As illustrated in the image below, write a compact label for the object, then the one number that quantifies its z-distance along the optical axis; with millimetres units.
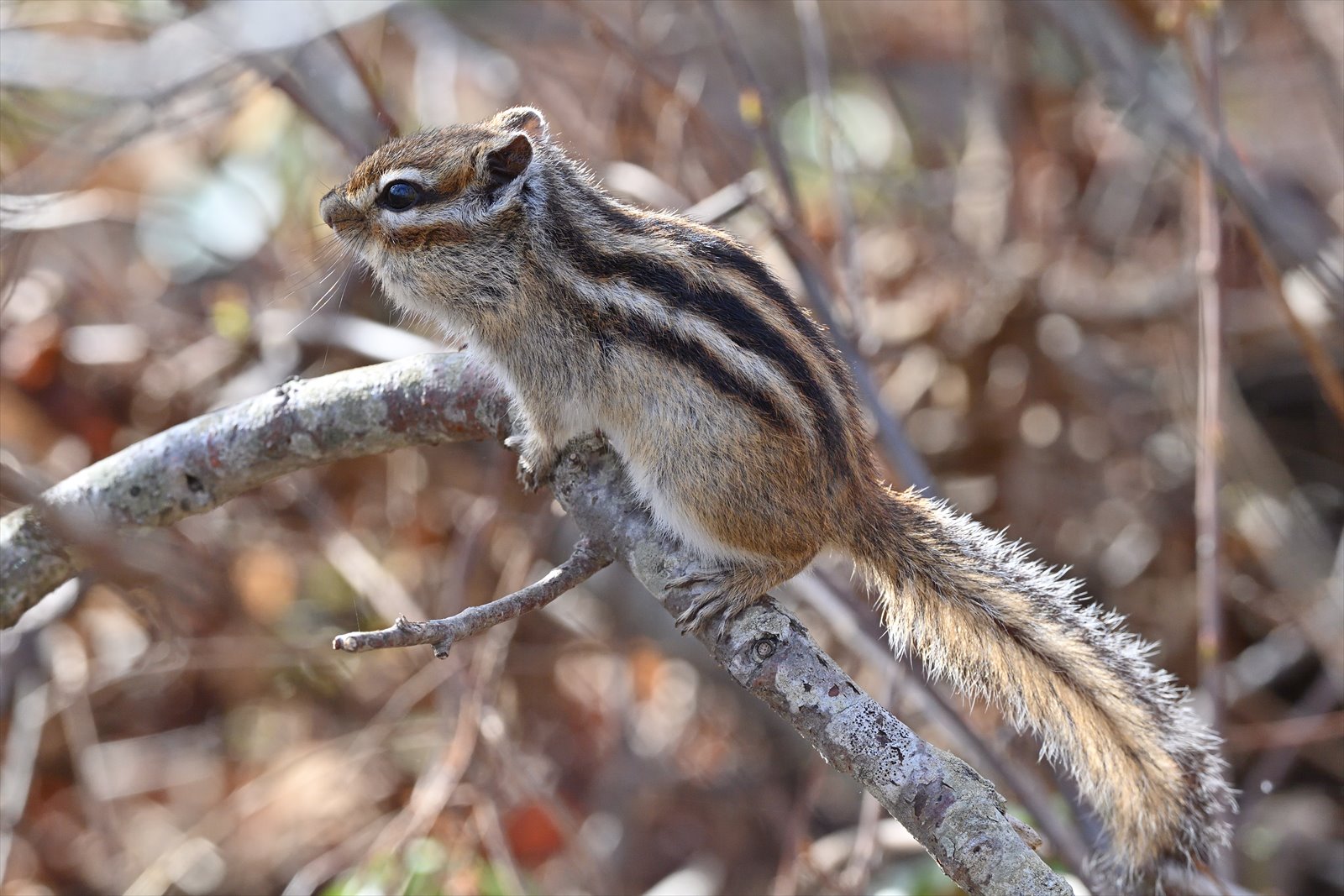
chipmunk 4781
